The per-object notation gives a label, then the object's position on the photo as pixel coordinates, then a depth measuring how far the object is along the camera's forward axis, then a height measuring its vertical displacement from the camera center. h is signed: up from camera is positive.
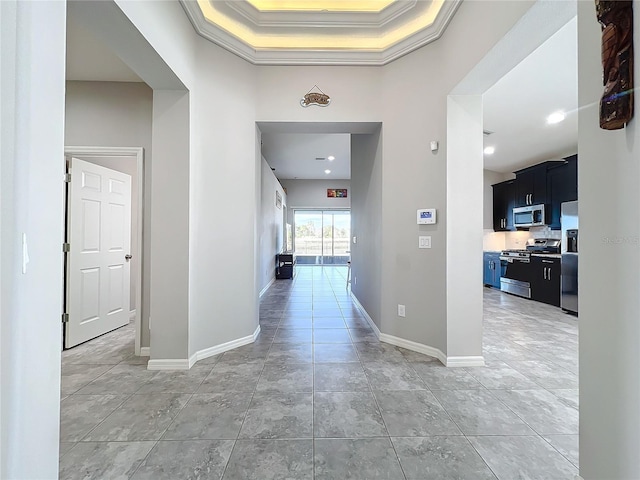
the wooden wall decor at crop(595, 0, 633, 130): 0.98 +0.66
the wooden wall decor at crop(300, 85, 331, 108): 3.06 +1.57
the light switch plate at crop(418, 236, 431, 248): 2.73 +0.00
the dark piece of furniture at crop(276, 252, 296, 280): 8.07 -0.72
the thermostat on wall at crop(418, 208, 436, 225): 2.66 +0.26
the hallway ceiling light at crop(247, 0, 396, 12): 2.84 +2.45
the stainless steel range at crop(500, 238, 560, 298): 5.40 -0.45
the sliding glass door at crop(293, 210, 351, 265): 10.73 +0.22
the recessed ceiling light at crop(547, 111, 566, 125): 3.95 +1.83
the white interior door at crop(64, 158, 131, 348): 3.02 -0.13
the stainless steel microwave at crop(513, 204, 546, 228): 5.39 +0.56
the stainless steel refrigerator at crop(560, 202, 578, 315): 4.30 -0.25
